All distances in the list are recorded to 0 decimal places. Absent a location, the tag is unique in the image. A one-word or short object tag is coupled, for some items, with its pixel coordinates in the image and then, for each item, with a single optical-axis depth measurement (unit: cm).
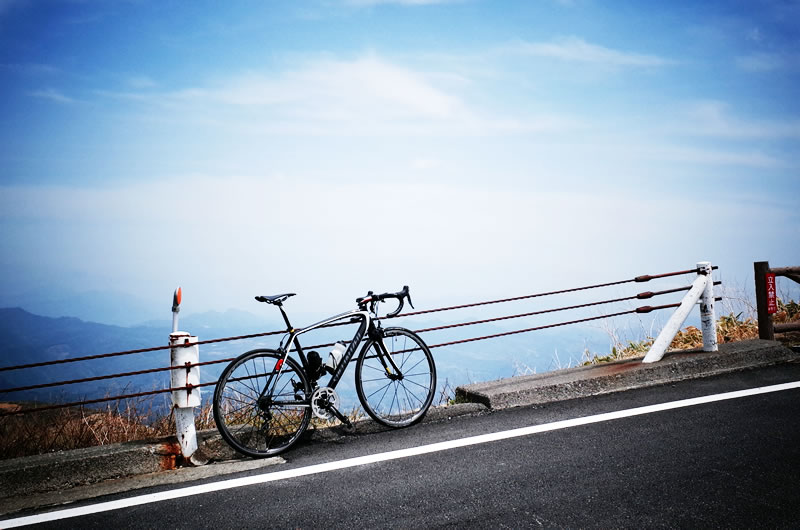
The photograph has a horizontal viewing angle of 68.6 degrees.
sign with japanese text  764
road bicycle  507
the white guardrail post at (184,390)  510
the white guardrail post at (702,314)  686
